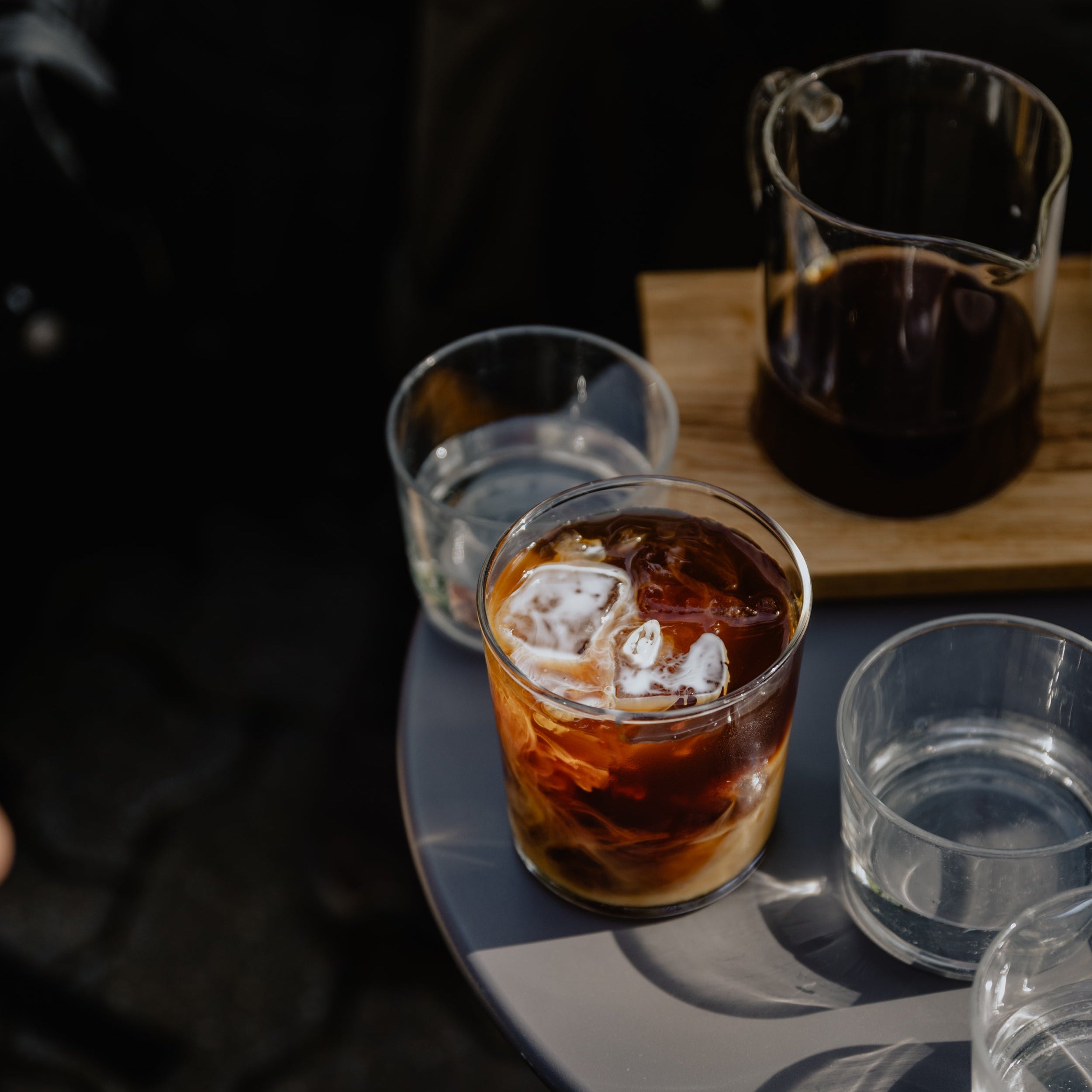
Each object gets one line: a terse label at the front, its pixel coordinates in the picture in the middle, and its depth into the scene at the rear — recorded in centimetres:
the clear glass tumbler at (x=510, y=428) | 83
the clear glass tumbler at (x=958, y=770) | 72
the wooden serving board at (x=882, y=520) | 82
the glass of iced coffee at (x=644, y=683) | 70
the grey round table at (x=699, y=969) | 72
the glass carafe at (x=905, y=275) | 79
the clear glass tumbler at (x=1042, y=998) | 69
